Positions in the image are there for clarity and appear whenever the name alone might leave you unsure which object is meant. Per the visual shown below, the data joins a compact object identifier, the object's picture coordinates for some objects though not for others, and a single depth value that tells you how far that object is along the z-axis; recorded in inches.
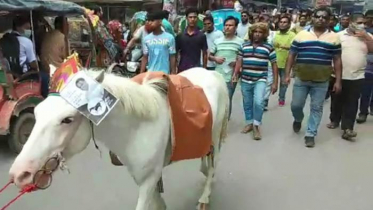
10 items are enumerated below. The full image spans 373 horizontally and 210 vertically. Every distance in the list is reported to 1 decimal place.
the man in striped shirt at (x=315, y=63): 200.2
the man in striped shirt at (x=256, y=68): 221.0
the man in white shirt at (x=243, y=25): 432.1
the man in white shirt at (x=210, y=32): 281.3
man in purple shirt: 238.2
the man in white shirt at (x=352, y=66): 223.3
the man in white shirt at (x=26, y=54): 211.6
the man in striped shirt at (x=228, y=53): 234.8
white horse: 80.3
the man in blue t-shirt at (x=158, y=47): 221.9
